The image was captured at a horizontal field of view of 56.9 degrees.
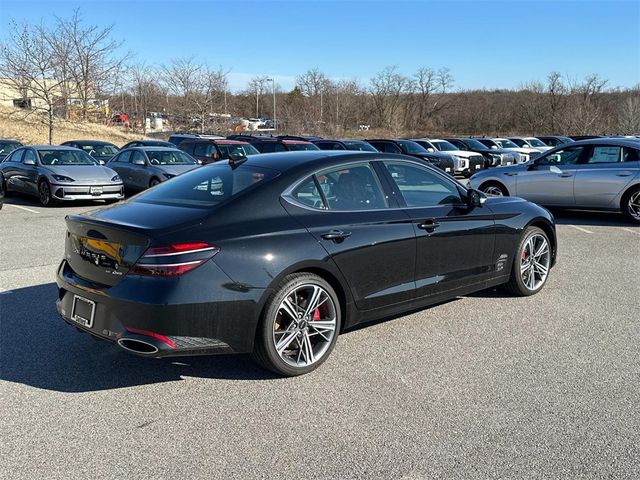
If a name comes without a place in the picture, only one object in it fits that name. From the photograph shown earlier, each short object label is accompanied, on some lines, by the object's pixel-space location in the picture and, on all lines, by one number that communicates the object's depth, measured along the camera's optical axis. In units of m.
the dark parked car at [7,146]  21.73
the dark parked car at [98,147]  23.09
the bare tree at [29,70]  30.67
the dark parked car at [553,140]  32.78
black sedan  3.66
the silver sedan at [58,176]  13.68
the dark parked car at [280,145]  20.20
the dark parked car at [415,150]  22.38
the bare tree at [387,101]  75.56
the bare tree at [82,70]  34.25
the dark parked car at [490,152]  25.20
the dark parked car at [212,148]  17.78
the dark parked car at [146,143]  20.69
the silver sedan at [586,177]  11.33
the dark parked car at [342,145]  22.23
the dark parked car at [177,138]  22.38
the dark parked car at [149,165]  15.73
